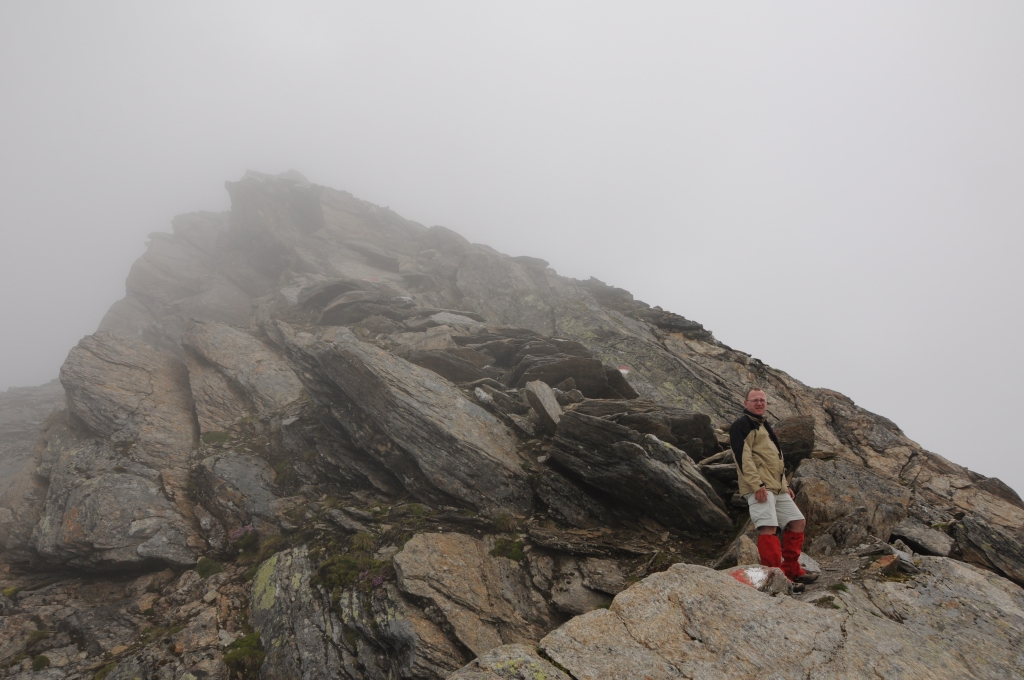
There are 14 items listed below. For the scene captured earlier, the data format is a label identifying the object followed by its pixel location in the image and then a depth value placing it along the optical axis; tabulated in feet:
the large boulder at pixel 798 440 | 56.24
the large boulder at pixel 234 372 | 85.51
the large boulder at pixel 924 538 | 42.33
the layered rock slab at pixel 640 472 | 50.62
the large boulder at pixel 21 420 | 118.73
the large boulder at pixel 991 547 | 41.16
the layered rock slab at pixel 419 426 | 59.06
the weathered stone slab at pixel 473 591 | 43.55
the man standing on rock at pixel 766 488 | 36.09
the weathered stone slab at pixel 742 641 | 25.48
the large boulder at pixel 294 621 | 43.60
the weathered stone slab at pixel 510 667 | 24.29
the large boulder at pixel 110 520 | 58.13
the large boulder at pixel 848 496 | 46.47
